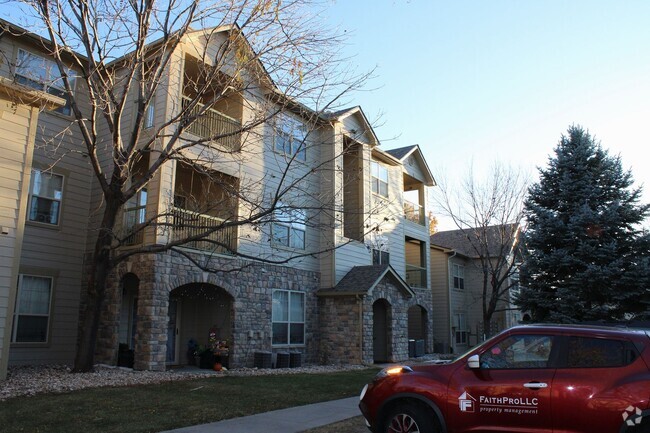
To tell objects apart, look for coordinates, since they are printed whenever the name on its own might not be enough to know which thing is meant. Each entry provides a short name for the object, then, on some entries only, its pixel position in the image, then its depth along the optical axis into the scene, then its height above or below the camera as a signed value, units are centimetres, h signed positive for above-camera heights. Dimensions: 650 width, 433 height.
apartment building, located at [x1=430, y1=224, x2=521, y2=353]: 3027 +210
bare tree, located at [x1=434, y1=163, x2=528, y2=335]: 2309 +387
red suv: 543 -61
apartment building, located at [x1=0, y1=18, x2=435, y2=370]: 1472 +193
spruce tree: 1675 +275
